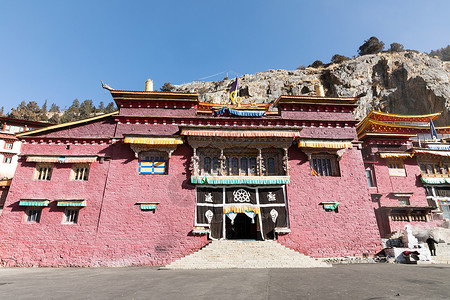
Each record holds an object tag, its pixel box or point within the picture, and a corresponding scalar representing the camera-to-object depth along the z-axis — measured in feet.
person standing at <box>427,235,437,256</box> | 49.06
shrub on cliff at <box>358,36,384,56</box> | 188.34
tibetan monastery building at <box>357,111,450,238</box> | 67.31
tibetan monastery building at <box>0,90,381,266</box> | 47.52
